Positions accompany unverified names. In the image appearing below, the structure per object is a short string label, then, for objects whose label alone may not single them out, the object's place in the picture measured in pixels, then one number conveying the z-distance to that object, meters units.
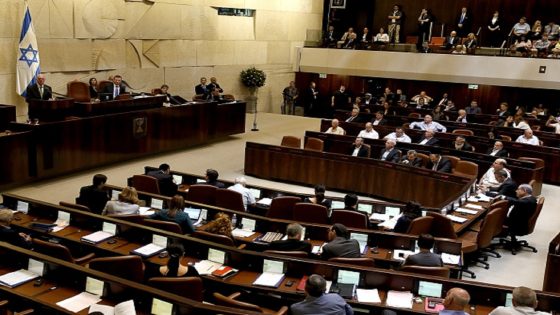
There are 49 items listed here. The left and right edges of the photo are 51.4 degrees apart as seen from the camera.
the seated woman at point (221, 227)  6.41
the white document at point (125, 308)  4.40
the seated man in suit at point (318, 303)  4.55
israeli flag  12.75
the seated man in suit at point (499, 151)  11.76
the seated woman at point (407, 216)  7.24
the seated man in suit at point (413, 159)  11.01
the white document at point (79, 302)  4.82
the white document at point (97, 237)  6.49
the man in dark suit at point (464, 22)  21.12
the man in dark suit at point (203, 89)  16.83
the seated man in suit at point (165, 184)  9.08
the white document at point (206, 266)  5.69
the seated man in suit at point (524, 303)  4.60
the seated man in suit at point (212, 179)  8.84
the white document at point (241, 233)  7.06
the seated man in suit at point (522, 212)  8.59
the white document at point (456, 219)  8.19
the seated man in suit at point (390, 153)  11.44
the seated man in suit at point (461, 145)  11.94
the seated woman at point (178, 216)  6.82
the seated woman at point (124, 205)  7.30
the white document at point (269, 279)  5.43
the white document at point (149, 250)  6.12
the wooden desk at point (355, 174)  10.34
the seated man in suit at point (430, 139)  12.61
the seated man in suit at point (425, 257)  5.86
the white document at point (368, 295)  5.19
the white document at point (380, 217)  7.93
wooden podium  11.28
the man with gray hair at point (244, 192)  8.46
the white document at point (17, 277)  5.22
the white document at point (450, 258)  6.45
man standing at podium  11.77
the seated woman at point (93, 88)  13.95
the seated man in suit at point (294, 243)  6.14
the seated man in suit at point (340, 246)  6.00
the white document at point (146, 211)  7.68
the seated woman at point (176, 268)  5.17
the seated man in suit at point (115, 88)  13.87
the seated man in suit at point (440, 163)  10.74
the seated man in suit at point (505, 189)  9.30
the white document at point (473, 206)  8.89
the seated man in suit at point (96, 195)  7.83
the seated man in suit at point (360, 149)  11.84
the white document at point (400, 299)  5.13
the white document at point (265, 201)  8.52
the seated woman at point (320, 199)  8.00
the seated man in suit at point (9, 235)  6.01
